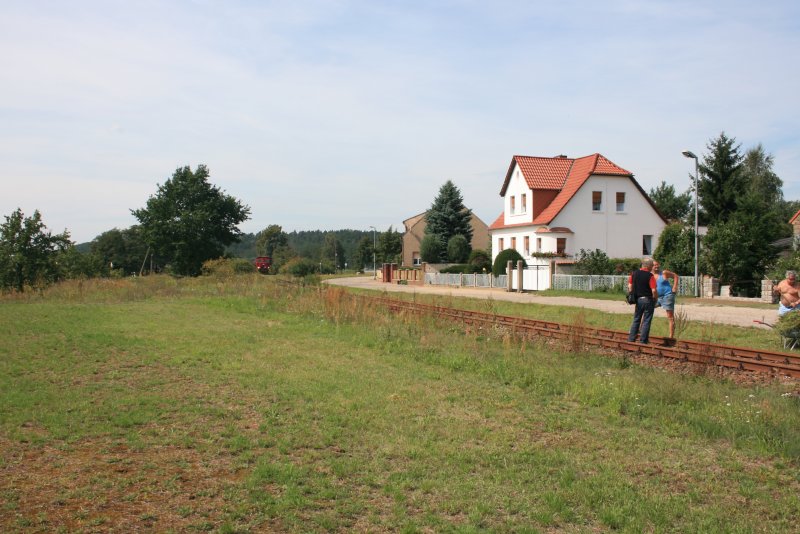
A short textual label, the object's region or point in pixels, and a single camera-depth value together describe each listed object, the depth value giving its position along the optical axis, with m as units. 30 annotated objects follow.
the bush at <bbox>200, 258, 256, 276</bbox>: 35.72
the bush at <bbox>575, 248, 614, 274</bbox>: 35.19
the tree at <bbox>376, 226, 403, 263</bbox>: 93.74
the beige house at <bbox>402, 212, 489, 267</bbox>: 84.31
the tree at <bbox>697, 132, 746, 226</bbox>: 42.31
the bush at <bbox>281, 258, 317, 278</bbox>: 48.62
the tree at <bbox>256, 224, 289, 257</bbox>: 144.75
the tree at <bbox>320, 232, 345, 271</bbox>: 130.35
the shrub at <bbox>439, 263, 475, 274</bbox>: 50.69
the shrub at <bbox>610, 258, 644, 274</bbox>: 35.59
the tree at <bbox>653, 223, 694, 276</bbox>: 31.91
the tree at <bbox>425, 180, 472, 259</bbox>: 66.44
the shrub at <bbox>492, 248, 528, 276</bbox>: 42.00
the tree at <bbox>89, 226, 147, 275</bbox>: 109.50
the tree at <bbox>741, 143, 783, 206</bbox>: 65.44
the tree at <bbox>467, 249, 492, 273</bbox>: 50.87
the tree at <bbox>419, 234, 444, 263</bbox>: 64.56
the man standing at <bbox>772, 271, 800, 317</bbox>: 13.72
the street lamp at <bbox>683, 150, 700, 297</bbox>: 28.67
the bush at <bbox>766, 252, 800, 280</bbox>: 23.66
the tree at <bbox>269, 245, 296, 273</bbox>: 110.44
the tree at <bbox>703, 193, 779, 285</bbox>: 28.86
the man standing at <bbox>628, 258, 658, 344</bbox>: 13.42
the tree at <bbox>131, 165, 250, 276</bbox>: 56.19
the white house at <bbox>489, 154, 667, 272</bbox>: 43.25
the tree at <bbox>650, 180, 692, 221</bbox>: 88.69
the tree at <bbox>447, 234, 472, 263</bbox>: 64.00
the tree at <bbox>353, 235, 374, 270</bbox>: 107.14
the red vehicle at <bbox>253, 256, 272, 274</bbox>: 73.07
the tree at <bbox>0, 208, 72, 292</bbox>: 33.84
